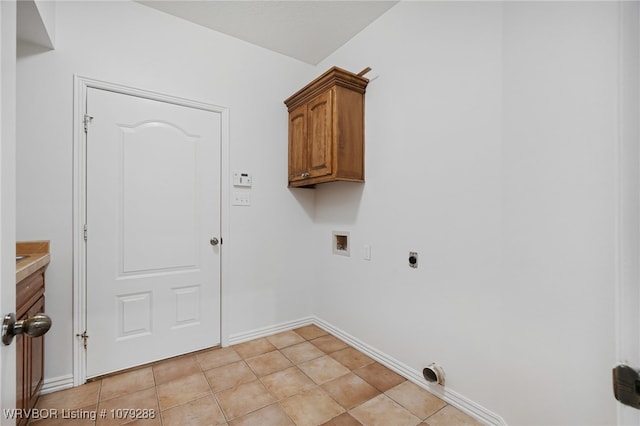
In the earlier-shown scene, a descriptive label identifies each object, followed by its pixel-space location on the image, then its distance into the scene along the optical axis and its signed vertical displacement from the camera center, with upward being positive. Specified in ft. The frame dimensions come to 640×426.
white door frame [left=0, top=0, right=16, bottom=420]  2.04 +0.20
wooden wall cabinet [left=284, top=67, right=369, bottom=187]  7.30 +2.25
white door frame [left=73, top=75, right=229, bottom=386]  6.32 -0.15
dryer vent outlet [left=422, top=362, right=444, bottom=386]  5.84 -3.27
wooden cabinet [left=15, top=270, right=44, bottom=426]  4.51 -2.44
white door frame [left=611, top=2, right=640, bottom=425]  1.69 +0.08
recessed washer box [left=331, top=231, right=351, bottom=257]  8.38 -0.92
